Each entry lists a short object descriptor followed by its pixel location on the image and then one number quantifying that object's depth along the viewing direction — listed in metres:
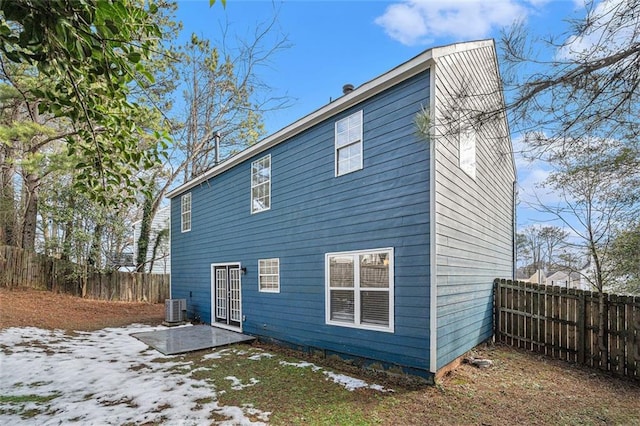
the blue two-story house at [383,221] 4.98
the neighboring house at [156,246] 17.53
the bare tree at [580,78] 2.59
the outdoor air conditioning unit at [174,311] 10.54
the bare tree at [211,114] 12.63
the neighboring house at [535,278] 19.75
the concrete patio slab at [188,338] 7.33
